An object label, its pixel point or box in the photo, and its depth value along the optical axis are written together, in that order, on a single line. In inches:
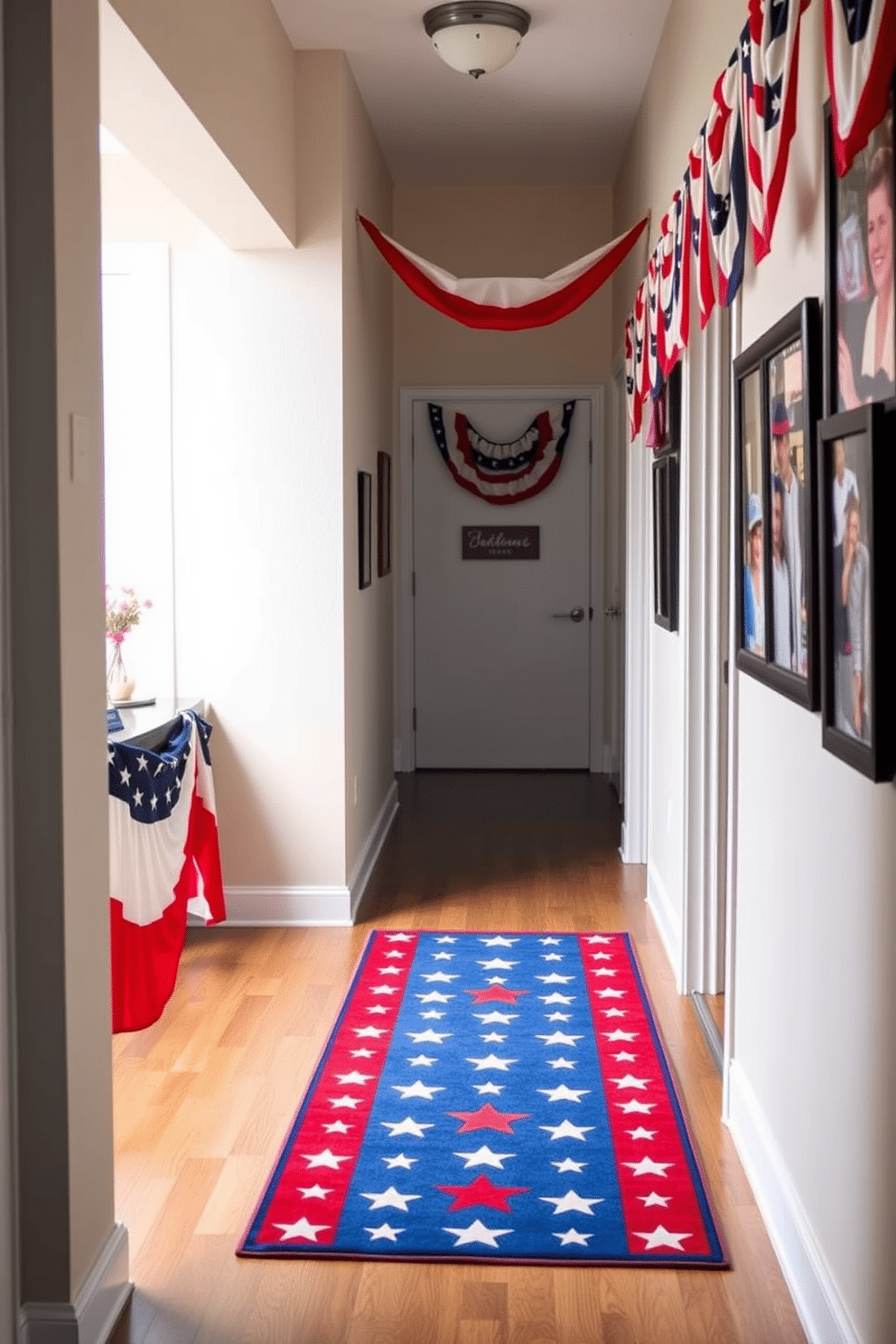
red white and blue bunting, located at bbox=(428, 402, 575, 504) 291.4
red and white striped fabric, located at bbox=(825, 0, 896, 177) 63.1
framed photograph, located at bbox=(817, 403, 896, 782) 69.4
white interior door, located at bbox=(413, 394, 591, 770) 296.7
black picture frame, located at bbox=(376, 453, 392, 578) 247.1
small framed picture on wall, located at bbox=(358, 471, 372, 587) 209.5
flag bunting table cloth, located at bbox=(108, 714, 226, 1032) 146.5
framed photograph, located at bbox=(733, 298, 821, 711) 88.0
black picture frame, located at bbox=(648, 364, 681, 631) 169.5
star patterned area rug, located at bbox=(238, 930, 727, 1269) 105.8
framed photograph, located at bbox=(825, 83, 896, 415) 69.7
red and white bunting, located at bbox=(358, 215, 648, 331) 203.5
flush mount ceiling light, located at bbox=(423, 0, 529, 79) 173.9
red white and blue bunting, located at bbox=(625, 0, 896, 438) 66.4
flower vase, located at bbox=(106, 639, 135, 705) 183.3
